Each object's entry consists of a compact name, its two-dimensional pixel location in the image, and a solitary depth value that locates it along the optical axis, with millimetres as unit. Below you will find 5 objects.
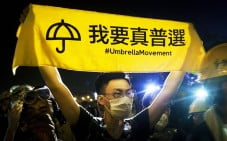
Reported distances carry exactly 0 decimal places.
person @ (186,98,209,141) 2845
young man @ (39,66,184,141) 1990
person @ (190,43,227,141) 1953
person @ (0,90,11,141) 2946
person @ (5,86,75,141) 2295
